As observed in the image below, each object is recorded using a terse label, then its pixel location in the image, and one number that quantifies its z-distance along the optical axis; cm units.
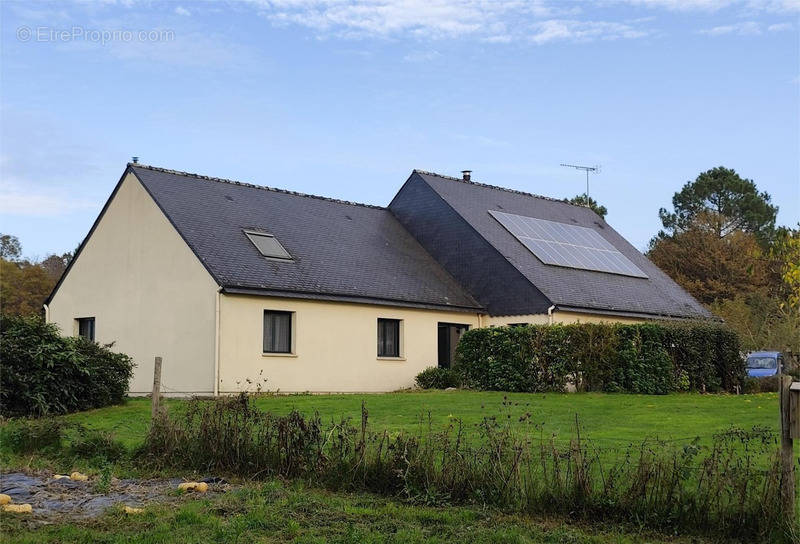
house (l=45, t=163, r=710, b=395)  2356
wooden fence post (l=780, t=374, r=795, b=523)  769
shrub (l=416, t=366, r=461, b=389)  2547
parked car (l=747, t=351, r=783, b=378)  3209
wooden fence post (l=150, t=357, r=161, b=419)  1263
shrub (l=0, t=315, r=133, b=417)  1756
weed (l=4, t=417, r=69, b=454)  1276
